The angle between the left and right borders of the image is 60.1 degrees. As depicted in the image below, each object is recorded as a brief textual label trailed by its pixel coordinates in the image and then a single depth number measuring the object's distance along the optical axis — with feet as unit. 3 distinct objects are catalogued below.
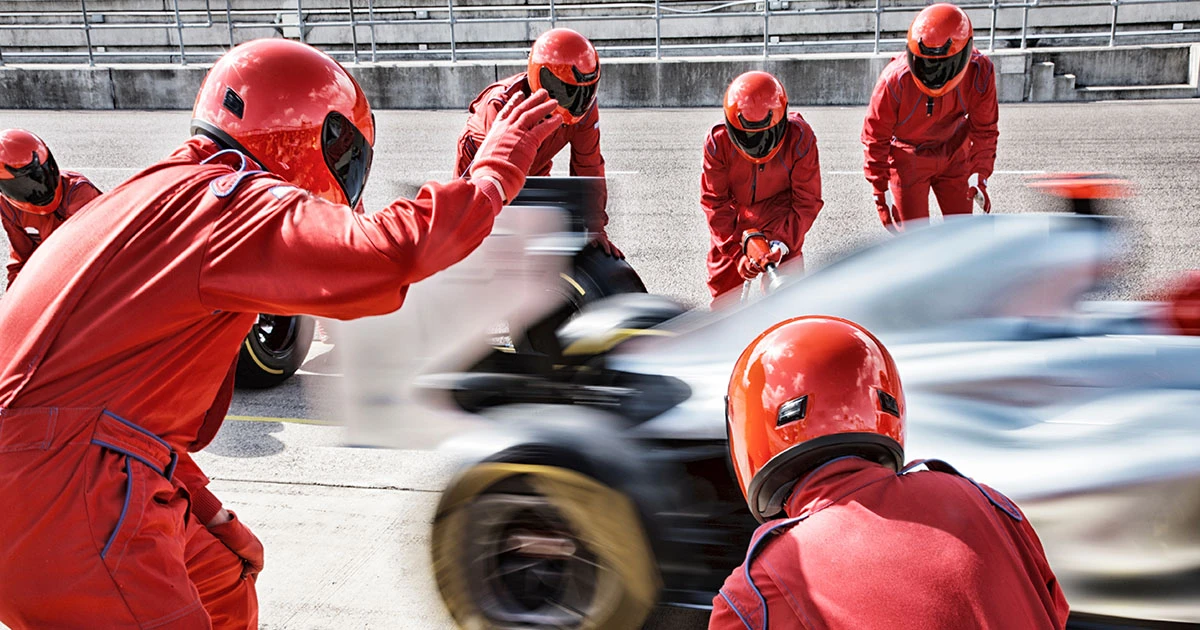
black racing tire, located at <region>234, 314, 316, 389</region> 18.40
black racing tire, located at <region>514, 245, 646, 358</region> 13.91
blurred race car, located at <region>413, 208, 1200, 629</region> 8.51
